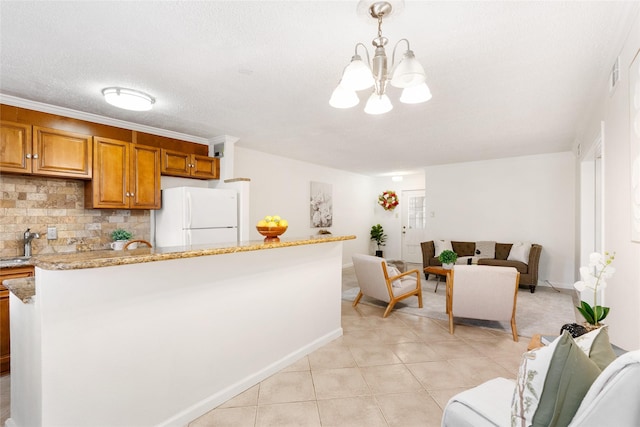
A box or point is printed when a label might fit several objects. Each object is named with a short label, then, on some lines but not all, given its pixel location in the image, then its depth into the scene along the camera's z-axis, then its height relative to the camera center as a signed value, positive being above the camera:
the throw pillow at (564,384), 0.93 -0.51
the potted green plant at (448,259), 5.01 -0.71
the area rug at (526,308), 3.78 -1.33
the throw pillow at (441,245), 6.27 -0.63
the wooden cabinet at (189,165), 4.05 +0.69
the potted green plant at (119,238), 3.64 -0.27
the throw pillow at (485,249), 5.99 -0.68
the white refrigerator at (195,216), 3.82 -0.01
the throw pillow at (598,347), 1.12 -0.50
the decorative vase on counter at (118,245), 3.62 -0.35
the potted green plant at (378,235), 8.88 -0.58
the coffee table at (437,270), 4.84 -0.89
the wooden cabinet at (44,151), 2.87 +0.63
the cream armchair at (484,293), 3.35 -0.86
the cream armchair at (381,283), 4.06 -0.94
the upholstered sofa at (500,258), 5.30 -0.81
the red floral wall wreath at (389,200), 8.70 +0.40
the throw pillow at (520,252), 5.45 -0.67
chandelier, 1.62 +0.75
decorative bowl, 2.76 -0.15
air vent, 2.23 +1.03
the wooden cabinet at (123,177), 3.42 +0.45
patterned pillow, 0.99 -0.55
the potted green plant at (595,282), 1.66 -0.36
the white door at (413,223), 8.59 -0.24
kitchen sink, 2.63 -0.41
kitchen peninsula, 1.54 -0.72
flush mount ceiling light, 2.83 +1.08
